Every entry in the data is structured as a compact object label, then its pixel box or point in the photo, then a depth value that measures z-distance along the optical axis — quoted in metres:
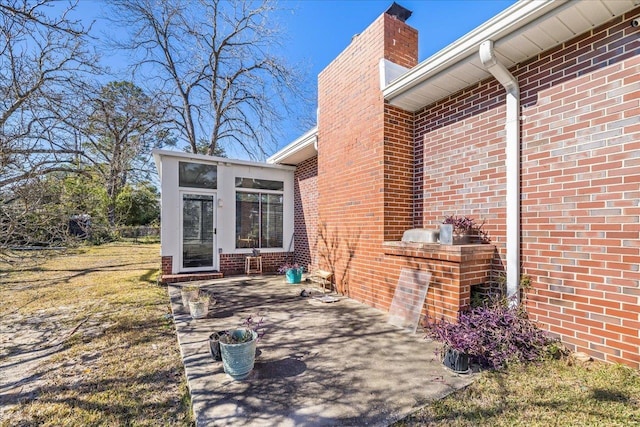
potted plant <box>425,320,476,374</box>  2.79
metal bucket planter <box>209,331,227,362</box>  3.14
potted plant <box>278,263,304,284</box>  6.98
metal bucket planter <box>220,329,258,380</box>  2.72
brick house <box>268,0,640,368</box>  2.75
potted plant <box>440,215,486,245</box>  3.80
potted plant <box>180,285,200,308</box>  4.71
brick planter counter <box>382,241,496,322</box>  3.53
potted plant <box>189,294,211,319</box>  4.46
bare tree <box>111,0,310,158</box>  13.22
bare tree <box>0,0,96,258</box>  3.84
